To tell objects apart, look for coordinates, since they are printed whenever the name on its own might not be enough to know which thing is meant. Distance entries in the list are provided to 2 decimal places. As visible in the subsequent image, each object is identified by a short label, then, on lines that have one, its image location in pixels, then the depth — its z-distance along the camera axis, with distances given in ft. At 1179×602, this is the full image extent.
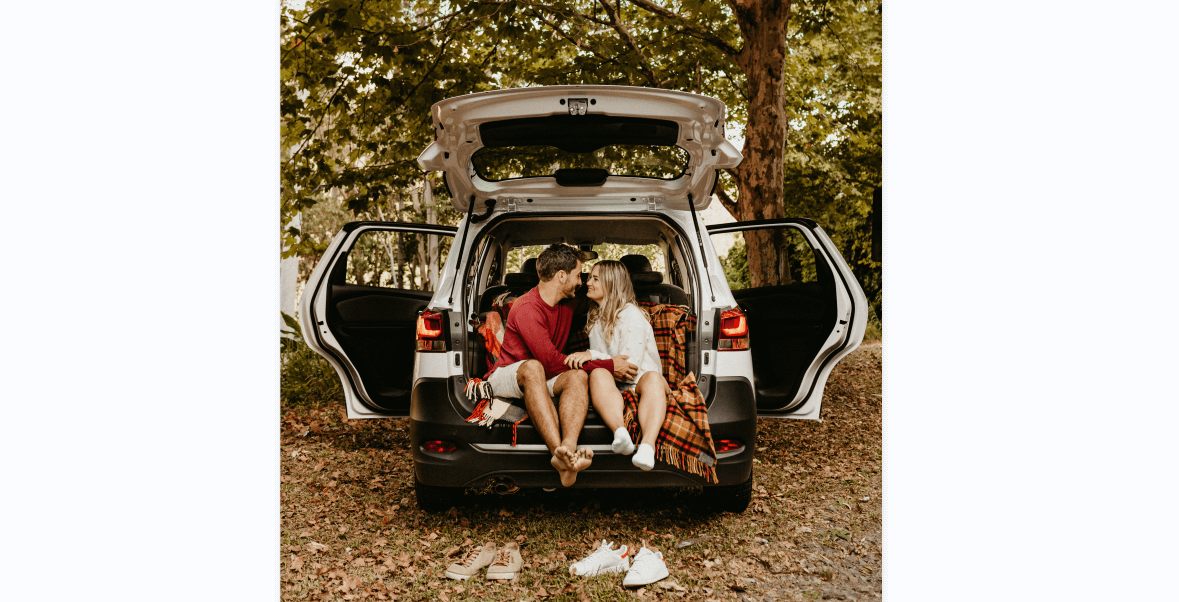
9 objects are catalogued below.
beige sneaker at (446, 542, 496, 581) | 10.21
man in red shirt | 9.72
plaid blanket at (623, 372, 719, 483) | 9.88
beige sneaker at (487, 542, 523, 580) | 10.12
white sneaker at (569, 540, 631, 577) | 10.15
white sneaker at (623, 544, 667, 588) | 9.93
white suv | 9.99
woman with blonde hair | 9.85
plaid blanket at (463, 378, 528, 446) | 9.98
